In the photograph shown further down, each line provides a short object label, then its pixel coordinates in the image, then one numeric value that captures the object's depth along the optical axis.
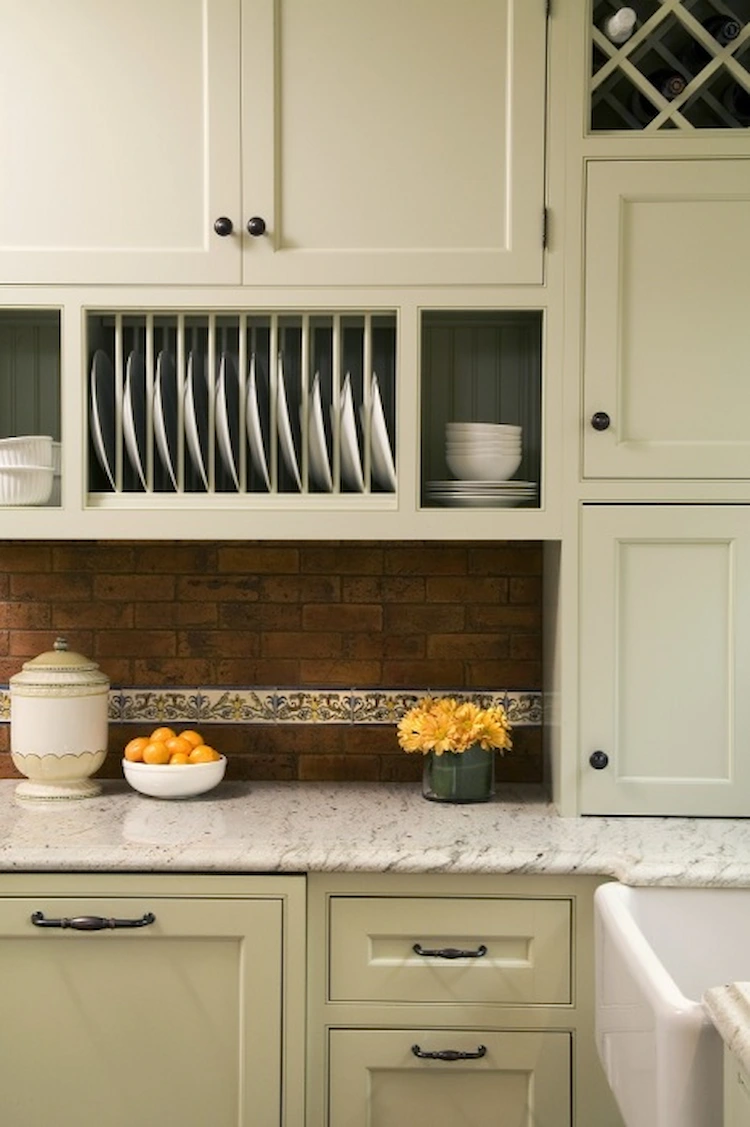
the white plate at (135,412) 2.26
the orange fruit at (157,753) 2.32
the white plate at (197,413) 2.27
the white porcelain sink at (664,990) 1.35
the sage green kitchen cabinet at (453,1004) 1.99
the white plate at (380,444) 2.24
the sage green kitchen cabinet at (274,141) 2.18
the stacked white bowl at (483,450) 2.28
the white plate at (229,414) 2.25
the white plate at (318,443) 2.26
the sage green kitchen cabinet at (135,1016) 1.98
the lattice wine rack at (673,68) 2.18
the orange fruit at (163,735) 2.36
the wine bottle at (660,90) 2.21
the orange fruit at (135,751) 2.34
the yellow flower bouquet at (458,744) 2.30
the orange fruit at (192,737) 2.37
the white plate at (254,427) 2.25
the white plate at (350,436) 2.25
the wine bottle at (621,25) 2.15
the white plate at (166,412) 2.26
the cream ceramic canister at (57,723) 2.32
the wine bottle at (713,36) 2.19
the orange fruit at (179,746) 2.34
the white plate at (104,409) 2.25
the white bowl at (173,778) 2.30
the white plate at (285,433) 2.24
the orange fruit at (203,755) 2.33
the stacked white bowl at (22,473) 2.24
